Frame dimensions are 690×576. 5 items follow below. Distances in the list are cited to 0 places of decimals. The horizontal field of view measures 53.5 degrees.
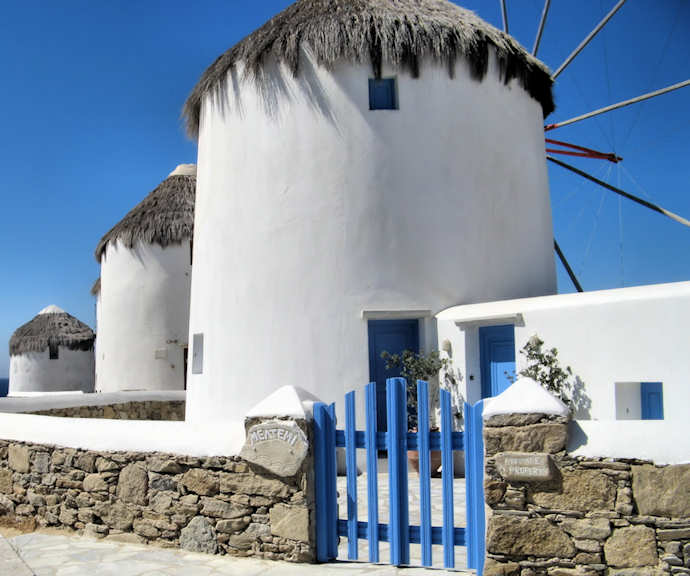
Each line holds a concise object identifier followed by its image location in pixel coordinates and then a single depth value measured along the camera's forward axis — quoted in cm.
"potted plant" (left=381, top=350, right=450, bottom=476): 902
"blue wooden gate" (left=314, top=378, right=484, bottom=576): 469
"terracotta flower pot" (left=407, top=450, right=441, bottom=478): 846
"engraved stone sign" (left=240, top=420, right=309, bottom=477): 501
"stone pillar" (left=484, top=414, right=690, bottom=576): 404
